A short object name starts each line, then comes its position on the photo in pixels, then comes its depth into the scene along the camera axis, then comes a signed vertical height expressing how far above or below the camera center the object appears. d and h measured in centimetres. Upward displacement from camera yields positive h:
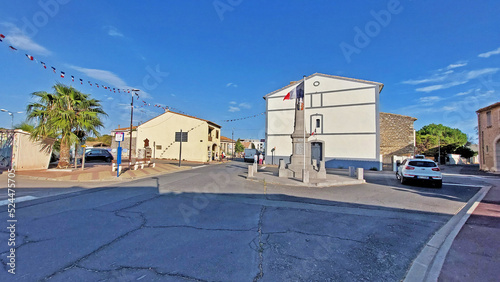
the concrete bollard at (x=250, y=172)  1354 -121
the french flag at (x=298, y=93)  1391 +384
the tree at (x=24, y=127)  1704 +158
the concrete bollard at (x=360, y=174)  1302 -112
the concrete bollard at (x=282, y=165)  1368 -74
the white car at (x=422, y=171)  1116 -78
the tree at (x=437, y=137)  4641 +482
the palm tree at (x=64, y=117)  1369 +200
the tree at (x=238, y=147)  7815 +176
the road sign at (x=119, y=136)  1297 +78
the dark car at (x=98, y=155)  2430 -69
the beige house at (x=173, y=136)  3322 +228
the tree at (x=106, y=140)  5628 +239
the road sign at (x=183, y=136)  2653 +175
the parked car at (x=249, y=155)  3606 -44
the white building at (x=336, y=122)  2402 +379
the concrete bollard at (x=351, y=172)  1575 -123
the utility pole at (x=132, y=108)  1962 +370
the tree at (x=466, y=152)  4344 +101
